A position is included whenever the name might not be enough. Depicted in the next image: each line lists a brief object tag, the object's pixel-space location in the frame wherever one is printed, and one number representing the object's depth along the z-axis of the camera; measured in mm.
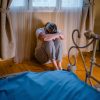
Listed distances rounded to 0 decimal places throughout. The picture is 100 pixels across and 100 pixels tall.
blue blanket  1105
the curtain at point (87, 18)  2602
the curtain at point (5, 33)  2161
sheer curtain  2350
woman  2186
